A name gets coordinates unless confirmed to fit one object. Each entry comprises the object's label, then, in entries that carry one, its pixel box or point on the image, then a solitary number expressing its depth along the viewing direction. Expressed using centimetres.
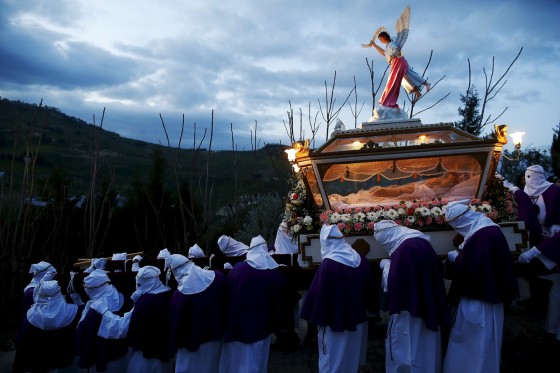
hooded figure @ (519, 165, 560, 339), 619
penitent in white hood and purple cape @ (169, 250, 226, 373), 542
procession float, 691
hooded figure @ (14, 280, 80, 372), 579
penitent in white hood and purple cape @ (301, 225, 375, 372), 542
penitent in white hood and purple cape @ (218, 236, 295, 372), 557
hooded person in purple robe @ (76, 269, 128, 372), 564
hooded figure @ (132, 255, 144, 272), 773
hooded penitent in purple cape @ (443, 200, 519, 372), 527
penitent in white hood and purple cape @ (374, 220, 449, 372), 530
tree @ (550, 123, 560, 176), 1738
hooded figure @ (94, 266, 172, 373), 557
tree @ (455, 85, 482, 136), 1648
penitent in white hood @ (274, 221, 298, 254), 967
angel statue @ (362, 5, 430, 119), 823
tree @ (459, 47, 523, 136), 1316
